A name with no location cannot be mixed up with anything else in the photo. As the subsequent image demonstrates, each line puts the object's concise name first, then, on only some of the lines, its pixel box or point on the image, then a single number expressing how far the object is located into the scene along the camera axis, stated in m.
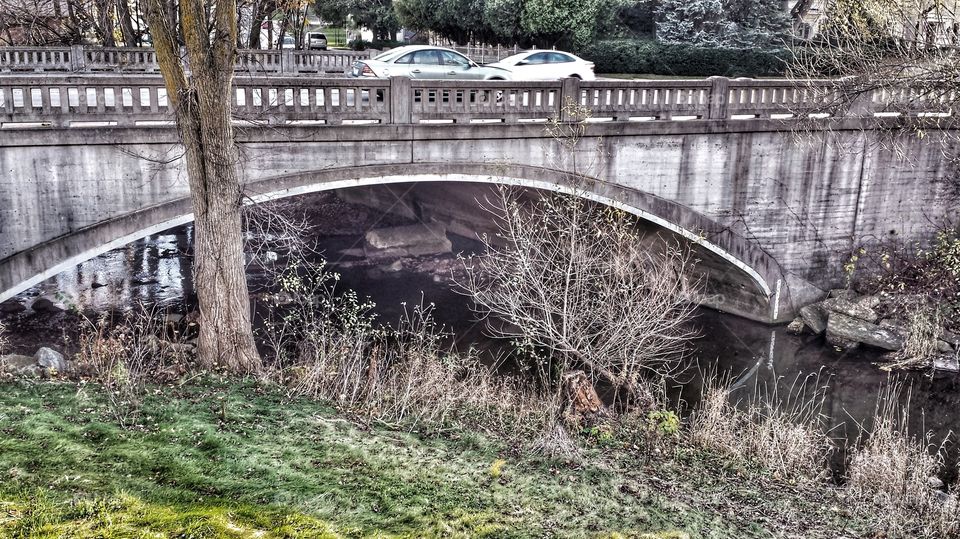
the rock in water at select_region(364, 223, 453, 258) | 23.03
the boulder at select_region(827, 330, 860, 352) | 16.48
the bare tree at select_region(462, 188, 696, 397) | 11.39
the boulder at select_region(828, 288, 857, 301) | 17.28
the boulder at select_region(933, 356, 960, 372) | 15.33
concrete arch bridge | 11.25
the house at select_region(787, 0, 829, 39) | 29.22
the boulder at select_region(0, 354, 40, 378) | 8.95
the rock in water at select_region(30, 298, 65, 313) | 16.70
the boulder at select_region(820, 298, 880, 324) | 16.69
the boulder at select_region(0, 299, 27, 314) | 16.39
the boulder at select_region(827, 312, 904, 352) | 16.20
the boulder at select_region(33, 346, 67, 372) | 11.49
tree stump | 10.40
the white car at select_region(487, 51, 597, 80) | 20.42
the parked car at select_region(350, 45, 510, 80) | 19.78
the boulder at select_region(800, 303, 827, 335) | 17.03
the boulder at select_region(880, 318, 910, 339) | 16.17
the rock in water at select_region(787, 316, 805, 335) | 17.16
